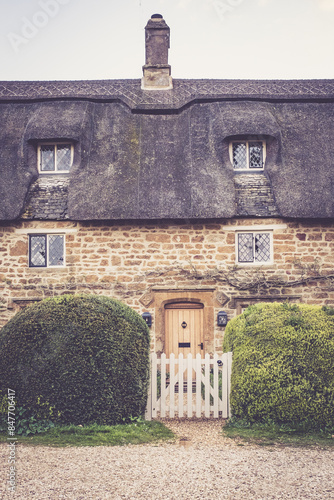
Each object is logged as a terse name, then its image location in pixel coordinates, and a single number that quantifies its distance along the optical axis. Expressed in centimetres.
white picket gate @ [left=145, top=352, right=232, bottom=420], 772
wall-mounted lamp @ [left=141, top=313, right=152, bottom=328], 1171
